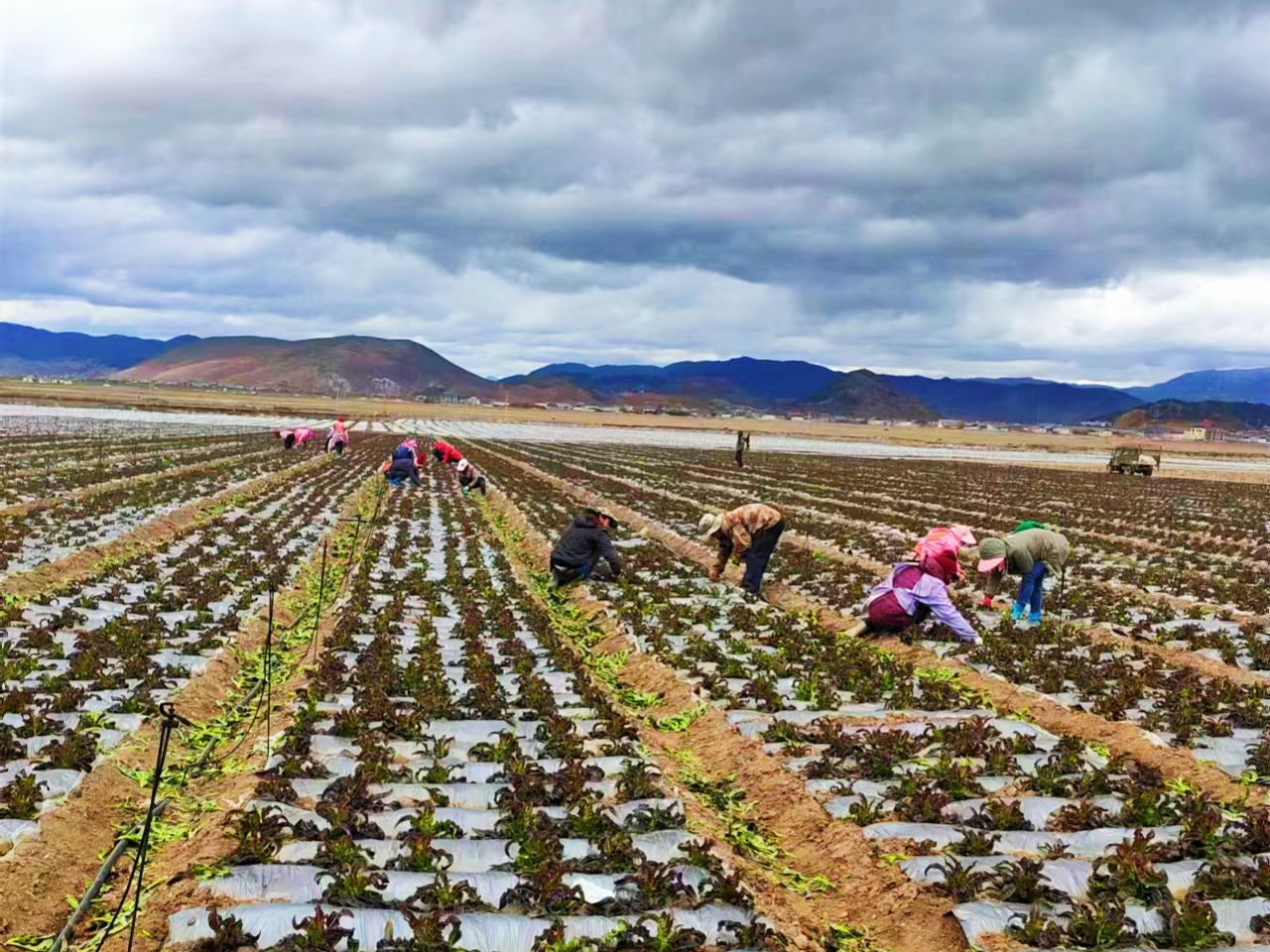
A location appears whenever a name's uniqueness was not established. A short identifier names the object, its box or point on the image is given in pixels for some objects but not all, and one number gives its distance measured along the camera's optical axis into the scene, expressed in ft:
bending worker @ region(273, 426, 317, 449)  149.79
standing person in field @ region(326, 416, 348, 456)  130.11
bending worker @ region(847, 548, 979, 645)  38.68
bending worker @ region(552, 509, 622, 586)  50.96
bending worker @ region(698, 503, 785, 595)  48.06
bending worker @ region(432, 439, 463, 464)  87.92
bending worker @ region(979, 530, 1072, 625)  40.29
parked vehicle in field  181.68
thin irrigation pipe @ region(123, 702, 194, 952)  15.92
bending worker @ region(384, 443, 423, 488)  97.45
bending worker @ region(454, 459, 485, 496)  95.71
